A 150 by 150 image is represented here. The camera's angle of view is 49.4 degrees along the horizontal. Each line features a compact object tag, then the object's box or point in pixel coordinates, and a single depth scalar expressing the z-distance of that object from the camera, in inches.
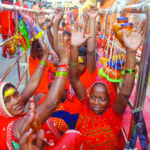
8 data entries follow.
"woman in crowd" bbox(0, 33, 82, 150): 38.2
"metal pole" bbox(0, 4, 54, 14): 51.8
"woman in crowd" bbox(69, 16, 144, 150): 48.9
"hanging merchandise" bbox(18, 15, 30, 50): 78.6
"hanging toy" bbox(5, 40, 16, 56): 101.9
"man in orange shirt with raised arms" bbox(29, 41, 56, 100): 85.2
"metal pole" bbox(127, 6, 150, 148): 25.7
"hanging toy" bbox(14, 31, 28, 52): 79.7
